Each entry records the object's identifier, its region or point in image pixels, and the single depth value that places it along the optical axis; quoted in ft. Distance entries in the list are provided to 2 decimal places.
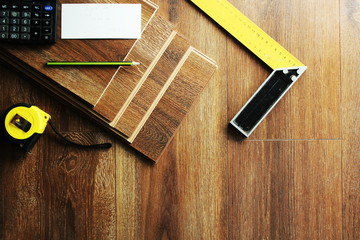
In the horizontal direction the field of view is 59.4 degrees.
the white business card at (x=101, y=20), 2.04
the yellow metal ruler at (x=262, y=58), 2.21
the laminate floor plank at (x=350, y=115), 2.30
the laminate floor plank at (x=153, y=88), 2.11
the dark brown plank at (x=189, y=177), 2.24
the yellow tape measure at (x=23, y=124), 2.04
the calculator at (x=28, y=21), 1.97
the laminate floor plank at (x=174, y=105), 2.16
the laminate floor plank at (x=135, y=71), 2.06
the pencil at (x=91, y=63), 1.99
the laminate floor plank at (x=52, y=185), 2.20
